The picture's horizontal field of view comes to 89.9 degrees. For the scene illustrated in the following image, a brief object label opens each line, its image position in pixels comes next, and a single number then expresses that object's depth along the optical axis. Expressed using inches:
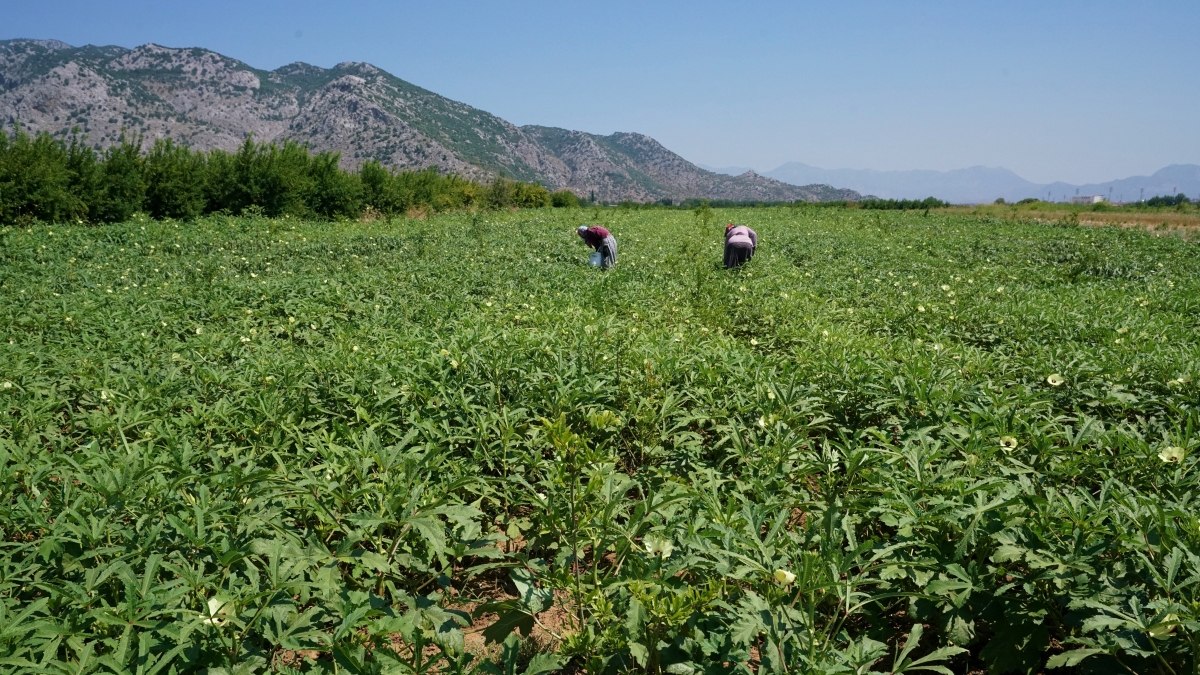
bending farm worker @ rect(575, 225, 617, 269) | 425.1
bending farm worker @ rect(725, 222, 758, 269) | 414.3
